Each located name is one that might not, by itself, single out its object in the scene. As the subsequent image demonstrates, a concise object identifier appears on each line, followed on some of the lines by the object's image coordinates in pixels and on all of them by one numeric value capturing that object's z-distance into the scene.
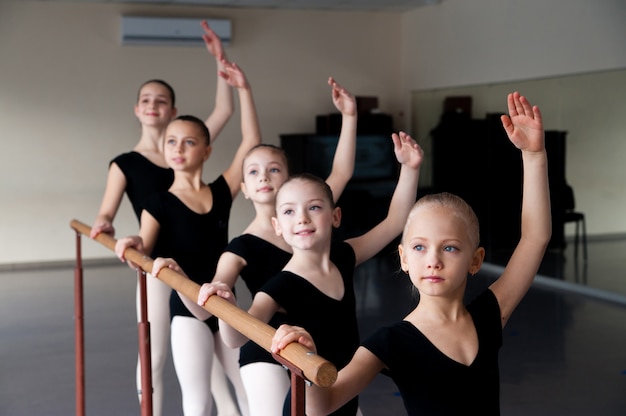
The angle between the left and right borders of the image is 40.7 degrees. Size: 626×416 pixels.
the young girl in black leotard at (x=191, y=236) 2.87
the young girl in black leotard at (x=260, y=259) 2.31
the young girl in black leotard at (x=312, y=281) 2.17
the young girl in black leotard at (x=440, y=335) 1.65
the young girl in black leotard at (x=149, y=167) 3.34
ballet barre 1.20
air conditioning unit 9.05
